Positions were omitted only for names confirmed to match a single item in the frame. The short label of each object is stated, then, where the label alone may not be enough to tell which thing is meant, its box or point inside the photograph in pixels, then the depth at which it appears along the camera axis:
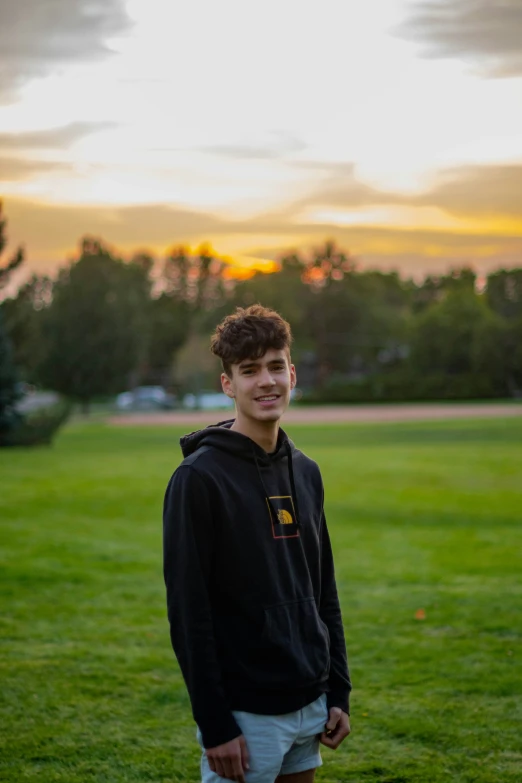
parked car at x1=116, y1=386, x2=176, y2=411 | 65.12
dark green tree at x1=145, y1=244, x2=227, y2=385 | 88.38
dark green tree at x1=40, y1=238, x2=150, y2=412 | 53.38
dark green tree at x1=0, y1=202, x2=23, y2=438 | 31.23
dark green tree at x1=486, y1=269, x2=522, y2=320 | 76.25
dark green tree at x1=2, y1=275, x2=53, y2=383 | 33.03
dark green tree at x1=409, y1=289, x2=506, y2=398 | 63.28
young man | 2.69
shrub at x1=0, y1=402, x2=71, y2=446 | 31.48
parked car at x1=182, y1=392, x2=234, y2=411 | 66.05
